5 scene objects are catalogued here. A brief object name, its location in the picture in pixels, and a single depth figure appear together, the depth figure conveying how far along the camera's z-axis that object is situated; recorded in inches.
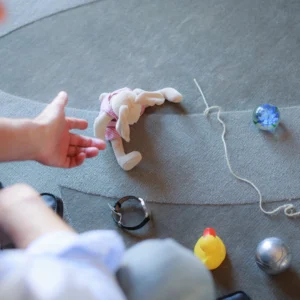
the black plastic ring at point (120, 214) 44.7
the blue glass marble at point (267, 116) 48.2
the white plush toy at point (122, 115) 48.1
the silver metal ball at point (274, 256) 39.7
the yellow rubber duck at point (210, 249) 41.1
